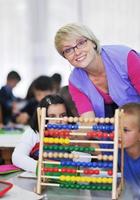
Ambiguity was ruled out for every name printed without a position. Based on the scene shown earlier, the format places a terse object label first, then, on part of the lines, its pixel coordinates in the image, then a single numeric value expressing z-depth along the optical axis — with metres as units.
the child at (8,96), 5.98
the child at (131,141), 2.22
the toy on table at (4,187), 1.86
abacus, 1.94
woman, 2.21
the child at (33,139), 2.30
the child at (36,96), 4.48
